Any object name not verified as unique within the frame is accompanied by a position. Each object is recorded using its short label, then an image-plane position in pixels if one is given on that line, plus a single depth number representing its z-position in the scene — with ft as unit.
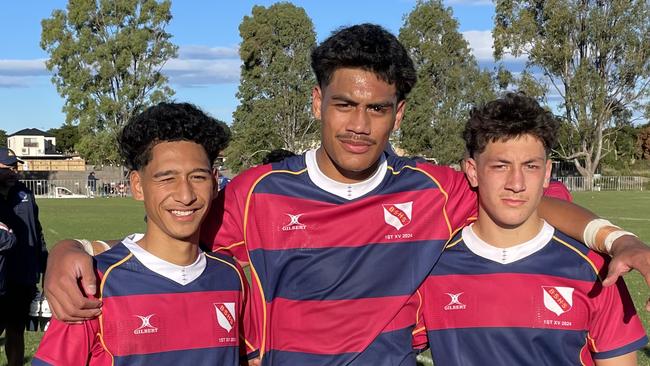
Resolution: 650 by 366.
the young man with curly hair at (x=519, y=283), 9.26
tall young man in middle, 9.27
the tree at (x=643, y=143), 206.08
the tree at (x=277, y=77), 164.04
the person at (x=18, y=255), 22.56
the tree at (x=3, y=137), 309.26
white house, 335.26
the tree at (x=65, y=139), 323.37
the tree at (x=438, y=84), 159.22
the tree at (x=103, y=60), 160.35
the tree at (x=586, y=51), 145.69
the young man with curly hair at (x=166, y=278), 8.54
